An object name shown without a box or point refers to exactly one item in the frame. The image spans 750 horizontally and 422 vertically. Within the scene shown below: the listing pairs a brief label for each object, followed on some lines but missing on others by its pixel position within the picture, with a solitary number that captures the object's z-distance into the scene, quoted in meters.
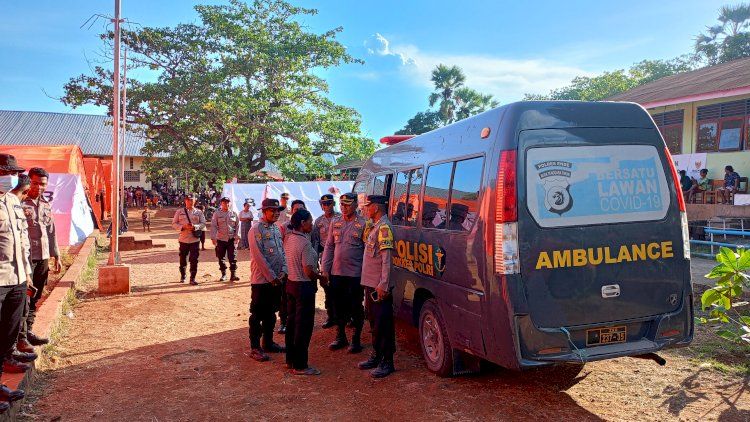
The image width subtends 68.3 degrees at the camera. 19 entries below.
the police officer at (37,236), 5.90
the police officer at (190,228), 10.41
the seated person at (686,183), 15.07
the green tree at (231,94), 22.28
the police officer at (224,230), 10.53
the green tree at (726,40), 32.38
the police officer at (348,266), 6.09
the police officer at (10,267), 4.02
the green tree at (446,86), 38.12
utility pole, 9.61
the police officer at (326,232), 7.03
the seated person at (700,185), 14.66
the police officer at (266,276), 5.80
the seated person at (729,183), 13.57
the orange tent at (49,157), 14.48
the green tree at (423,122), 38.34
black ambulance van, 3.87
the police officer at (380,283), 5.12
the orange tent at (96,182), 20.86
